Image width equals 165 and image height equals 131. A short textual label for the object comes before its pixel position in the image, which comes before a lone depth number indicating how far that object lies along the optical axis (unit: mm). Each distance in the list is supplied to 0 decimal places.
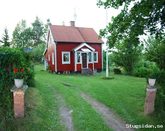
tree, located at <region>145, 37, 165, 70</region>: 6212
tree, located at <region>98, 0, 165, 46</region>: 5872
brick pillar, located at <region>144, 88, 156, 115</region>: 5290
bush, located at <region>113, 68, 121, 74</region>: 16239
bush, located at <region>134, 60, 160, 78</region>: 14638
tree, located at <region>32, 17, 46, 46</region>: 37796
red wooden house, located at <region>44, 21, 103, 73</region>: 15500
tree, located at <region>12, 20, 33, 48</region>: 35493
